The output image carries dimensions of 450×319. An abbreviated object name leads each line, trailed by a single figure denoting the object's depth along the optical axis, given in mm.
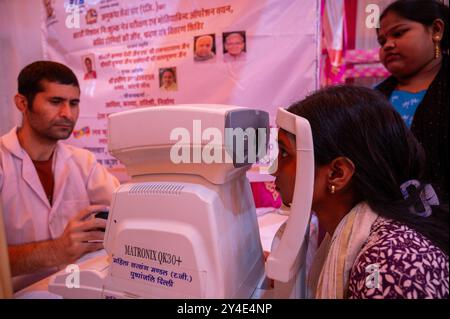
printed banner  1174
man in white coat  974
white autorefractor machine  699
